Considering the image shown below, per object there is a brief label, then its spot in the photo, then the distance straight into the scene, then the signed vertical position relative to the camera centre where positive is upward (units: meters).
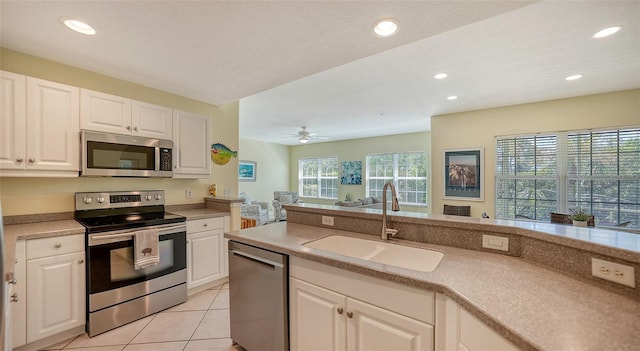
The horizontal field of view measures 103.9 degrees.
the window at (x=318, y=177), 8.52 -0.05
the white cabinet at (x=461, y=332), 0.80 -0.55
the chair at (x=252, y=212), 6.08 -0.88
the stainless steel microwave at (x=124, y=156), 2.27 +0.20
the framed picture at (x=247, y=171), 7.75 +0.15
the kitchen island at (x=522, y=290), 0.70 -0.44
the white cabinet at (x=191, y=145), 2.94 +0.38
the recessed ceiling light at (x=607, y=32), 2.06 +1.21
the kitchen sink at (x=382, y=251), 1.49 -0.50
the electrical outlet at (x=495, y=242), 1.36 -0.37
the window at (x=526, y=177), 4.11 -0.02
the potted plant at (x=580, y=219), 2.73 -0.49
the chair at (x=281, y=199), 7.53 -0.78
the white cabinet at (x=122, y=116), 2.32 +0.60
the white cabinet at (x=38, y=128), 1.93 +0.40
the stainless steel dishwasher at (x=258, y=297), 1.56 -0.82
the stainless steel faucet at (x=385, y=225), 1.67 -0.33
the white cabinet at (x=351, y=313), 1.08 -0.68
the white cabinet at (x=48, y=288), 1.79 -0.86
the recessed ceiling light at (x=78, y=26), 1.69 +1.04
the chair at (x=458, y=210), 4.61 -0.64
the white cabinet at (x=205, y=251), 2.71 -0.86
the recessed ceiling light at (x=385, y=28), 1.65 +1.01
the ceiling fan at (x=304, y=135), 5.70 +0.95
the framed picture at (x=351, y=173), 7.82 +0.09
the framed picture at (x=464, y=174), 4.60 +0.03
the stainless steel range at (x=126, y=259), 2.08 -0.75
